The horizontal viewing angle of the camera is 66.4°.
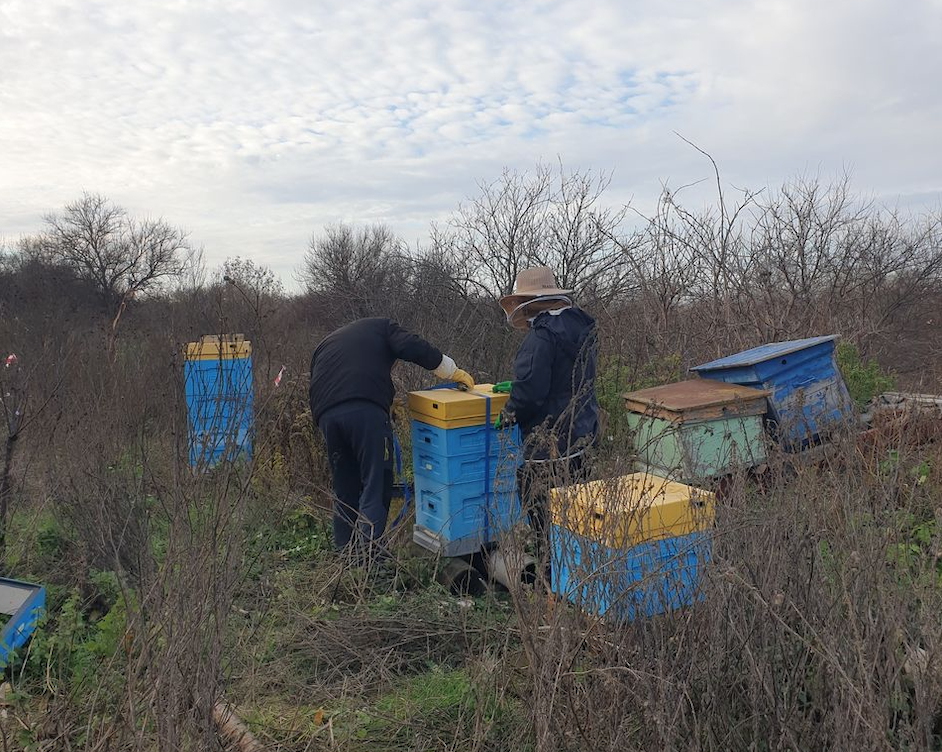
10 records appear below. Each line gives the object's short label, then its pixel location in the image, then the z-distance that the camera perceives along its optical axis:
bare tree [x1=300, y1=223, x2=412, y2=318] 17.03
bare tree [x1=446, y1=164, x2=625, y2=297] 13.99
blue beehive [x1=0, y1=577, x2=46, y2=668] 3.56
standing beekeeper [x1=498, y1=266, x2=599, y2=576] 4.53
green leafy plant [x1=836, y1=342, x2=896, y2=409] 6.97
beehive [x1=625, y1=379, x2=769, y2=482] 5.03
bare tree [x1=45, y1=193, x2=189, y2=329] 34.09
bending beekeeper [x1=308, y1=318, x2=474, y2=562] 5.01
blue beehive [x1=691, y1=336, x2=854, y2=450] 5.41
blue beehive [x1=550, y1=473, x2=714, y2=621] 2.39
